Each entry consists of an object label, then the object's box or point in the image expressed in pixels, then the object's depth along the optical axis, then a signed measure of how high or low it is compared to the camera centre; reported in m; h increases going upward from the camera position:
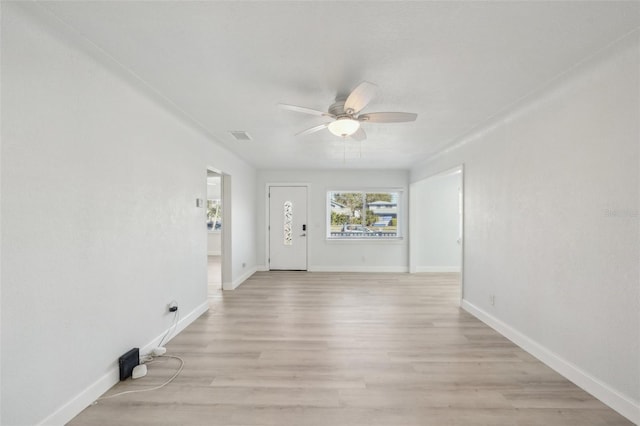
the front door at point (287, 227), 6.52 -0.34
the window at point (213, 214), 9.81 -0.07
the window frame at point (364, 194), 6.45 -0.05
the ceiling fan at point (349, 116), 2.15 +0.82
